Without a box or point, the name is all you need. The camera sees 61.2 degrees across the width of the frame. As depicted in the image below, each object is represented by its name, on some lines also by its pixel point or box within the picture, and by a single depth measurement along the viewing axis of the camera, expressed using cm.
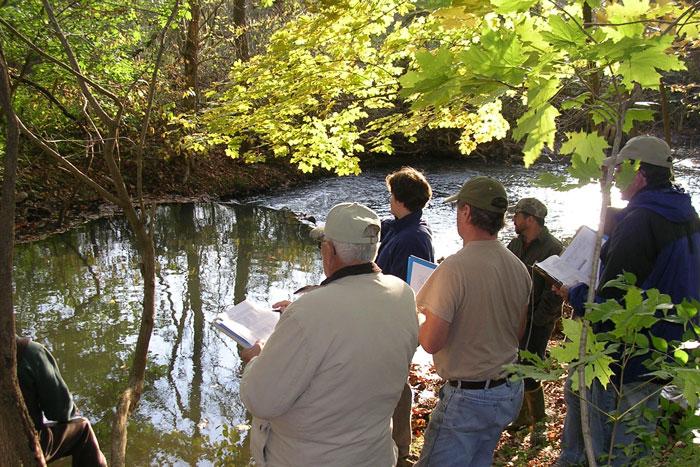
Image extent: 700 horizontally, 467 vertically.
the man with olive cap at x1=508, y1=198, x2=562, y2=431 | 423
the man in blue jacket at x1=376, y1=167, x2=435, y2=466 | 381
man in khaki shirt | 277
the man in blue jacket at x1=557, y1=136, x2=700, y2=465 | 273
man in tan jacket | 205
